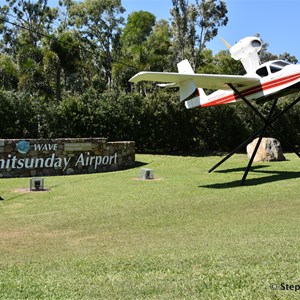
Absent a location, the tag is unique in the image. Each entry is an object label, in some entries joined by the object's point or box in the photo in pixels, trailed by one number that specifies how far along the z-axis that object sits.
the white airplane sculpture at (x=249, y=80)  11.95
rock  17.47
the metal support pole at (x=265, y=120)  13.01
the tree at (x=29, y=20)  48.72
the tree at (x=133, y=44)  36.88
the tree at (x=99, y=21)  51.22
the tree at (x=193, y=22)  36.94
